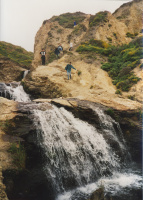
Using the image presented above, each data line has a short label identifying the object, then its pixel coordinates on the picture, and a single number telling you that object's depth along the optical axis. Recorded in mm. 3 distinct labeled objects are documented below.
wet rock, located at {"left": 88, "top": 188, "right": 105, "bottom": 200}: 6439
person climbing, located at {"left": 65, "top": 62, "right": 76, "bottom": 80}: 16439
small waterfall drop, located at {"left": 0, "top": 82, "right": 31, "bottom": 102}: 15415
